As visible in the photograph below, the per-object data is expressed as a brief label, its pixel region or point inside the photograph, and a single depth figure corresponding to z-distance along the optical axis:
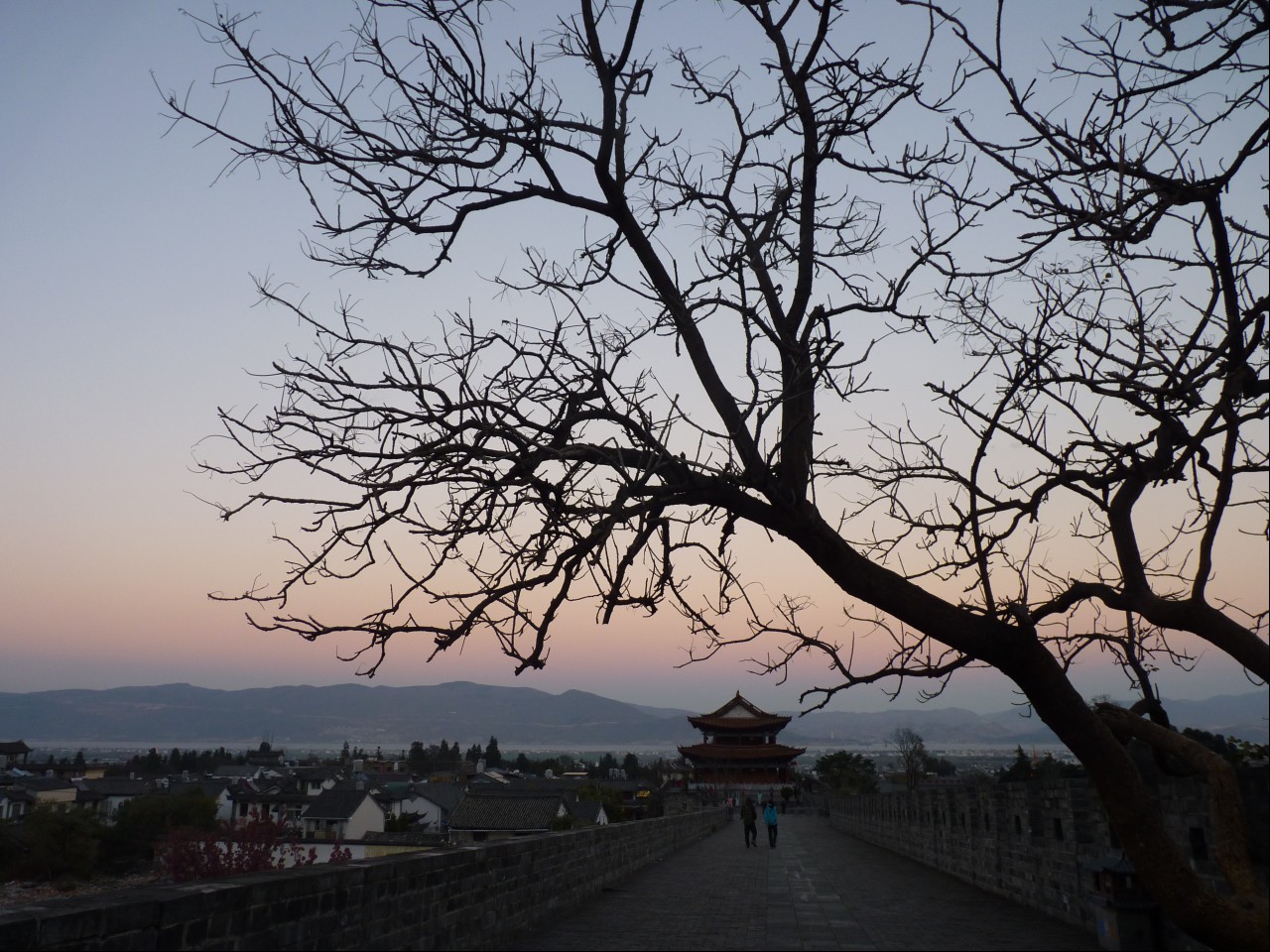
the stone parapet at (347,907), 3.67
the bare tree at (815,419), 4.83
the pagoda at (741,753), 59.41
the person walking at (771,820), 22.88
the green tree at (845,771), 72.44
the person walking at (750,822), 23.39
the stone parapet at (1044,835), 6.09
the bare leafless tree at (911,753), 67.99
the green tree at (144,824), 53.78
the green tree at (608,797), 53.08
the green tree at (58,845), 48.25
